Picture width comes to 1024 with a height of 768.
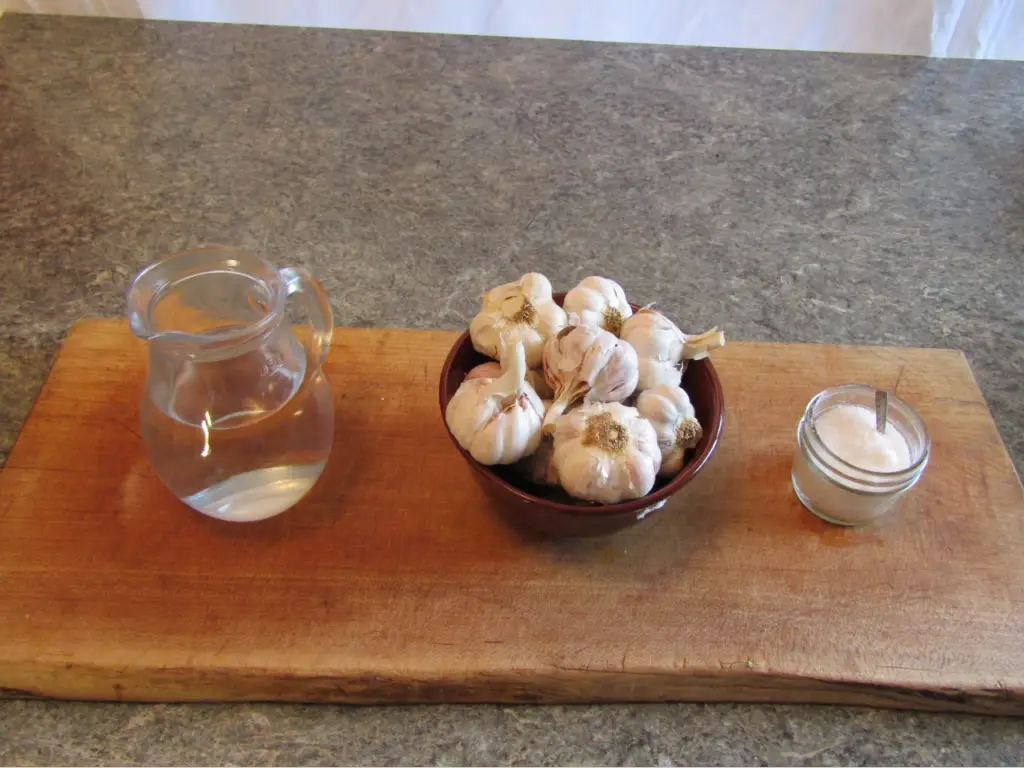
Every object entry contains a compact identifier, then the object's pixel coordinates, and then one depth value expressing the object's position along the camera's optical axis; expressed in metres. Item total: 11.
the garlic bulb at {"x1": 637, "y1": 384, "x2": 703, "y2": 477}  0.58
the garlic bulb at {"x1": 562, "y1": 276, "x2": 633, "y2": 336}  0.62
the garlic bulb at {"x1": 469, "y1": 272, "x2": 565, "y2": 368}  0.61
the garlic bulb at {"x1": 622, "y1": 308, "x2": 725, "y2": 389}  0.60
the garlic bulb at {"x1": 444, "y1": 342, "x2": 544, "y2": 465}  0.56
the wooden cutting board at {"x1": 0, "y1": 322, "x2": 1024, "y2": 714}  0.57
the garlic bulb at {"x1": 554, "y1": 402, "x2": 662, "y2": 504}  0.54
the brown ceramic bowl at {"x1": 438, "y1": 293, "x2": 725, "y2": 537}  0.56
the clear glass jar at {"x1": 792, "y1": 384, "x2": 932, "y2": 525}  0.61
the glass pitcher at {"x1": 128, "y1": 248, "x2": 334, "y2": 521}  0.60
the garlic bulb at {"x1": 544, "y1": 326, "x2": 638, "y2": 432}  0.57
